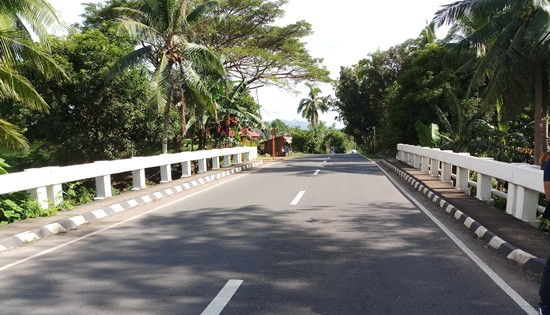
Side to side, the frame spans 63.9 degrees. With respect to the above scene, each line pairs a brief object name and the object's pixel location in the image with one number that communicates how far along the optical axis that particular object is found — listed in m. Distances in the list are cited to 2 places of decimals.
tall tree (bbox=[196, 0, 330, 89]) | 25.45
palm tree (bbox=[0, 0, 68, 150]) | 9.95
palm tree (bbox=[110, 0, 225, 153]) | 17.23
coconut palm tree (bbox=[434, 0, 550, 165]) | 14.45
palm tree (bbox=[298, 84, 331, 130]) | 71.44
